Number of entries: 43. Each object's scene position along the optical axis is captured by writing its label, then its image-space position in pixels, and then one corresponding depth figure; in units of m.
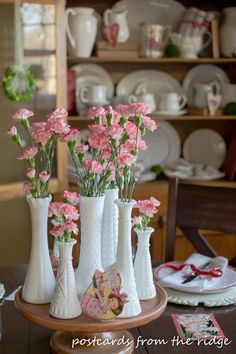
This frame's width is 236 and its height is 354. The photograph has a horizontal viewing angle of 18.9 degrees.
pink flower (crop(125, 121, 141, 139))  1.47
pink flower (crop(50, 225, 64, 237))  1.48
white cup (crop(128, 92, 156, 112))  3.55
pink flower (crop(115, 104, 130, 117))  1.48
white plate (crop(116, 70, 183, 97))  3.74
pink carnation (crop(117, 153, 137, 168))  1.44
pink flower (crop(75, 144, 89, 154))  1.51
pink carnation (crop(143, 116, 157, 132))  1.50
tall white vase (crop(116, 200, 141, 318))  1.50
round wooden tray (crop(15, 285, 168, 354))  1.45
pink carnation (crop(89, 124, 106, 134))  1.47
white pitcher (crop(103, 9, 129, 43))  3.47
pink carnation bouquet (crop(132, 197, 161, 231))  1.55
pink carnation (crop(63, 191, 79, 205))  1.57
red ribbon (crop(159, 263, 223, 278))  1.96
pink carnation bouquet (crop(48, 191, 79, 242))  1.46
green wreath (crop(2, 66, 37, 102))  3.21
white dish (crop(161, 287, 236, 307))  1.83
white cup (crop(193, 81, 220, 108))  3.62
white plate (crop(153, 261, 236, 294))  1.87
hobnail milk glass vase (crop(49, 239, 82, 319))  1.47
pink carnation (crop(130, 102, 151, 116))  1.47
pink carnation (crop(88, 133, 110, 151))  1.46
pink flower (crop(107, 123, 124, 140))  1.45
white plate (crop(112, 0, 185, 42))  3.70
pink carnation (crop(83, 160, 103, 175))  1.47
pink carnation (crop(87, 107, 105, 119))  1.51
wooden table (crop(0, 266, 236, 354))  1.59
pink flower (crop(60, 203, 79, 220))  1.46
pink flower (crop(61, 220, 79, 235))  1.47
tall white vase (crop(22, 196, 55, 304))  1.54
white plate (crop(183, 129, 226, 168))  3.84
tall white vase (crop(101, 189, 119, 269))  1.61
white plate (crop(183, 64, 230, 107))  3.79
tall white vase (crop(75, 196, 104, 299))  1.53
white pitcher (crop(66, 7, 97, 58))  3.42
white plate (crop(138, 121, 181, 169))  3.82
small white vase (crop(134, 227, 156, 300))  1.58
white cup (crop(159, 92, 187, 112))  3.60
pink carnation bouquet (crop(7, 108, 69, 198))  1.48
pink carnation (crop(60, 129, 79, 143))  1.49
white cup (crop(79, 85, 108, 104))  3.50
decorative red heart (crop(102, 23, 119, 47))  3.47
